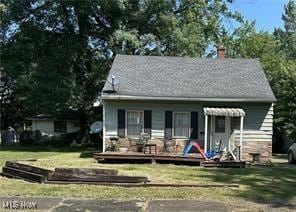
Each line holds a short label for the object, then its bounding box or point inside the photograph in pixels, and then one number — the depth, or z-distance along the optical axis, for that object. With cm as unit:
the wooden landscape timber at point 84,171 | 889
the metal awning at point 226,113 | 1439
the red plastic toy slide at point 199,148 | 1379
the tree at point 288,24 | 5044
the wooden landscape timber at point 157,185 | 842
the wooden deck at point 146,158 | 1313
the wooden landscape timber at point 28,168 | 907
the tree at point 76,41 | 2073
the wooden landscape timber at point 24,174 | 883
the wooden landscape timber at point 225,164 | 1287
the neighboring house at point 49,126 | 3225
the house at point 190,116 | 1493
